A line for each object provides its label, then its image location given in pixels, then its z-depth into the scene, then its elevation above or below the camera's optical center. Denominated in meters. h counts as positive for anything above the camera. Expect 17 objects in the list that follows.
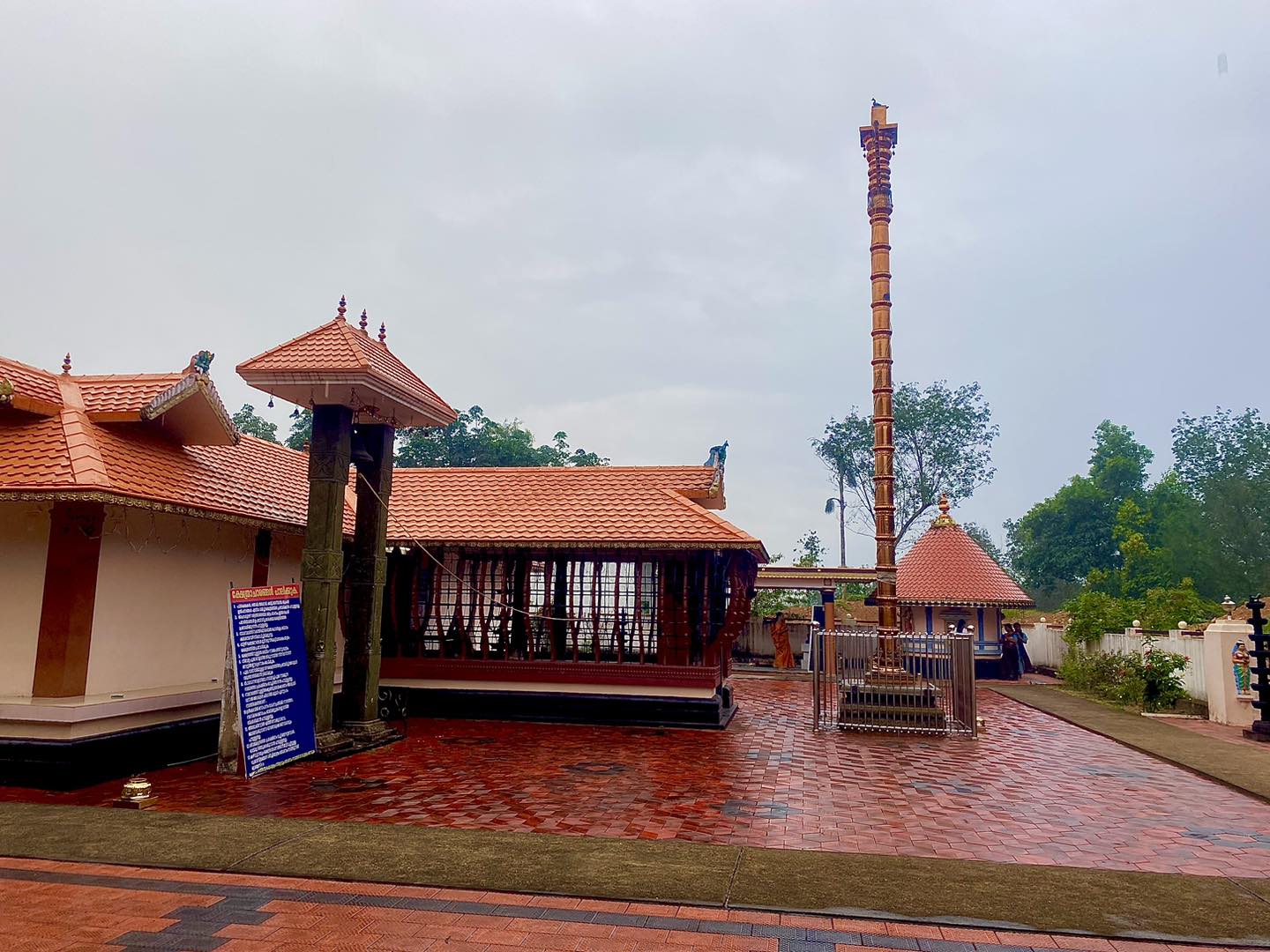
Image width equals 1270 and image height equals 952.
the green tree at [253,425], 39.91 +7.74
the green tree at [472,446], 34.97 +6.05
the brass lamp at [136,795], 6.14 -1.62
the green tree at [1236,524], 33.75 +3.39
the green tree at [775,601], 25.06 -0.30
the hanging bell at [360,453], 9.28 +1.45
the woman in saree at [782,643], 21.11 -1.30
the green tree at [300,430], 37.28 +6.86
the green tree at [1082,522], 40.59 +3.92
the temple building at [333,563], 7.08 +0.18
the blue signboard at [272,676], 7.27 -0.88
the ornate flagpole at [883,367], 11.54 +3.27
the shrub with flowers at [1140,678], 13.13 -1.31
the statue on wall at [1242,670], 11.54 -0.92
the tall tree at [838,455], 37.44 +6.33
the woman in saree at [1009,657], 19.69 -1.39
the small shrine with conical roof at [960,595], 19.66 +0.05
